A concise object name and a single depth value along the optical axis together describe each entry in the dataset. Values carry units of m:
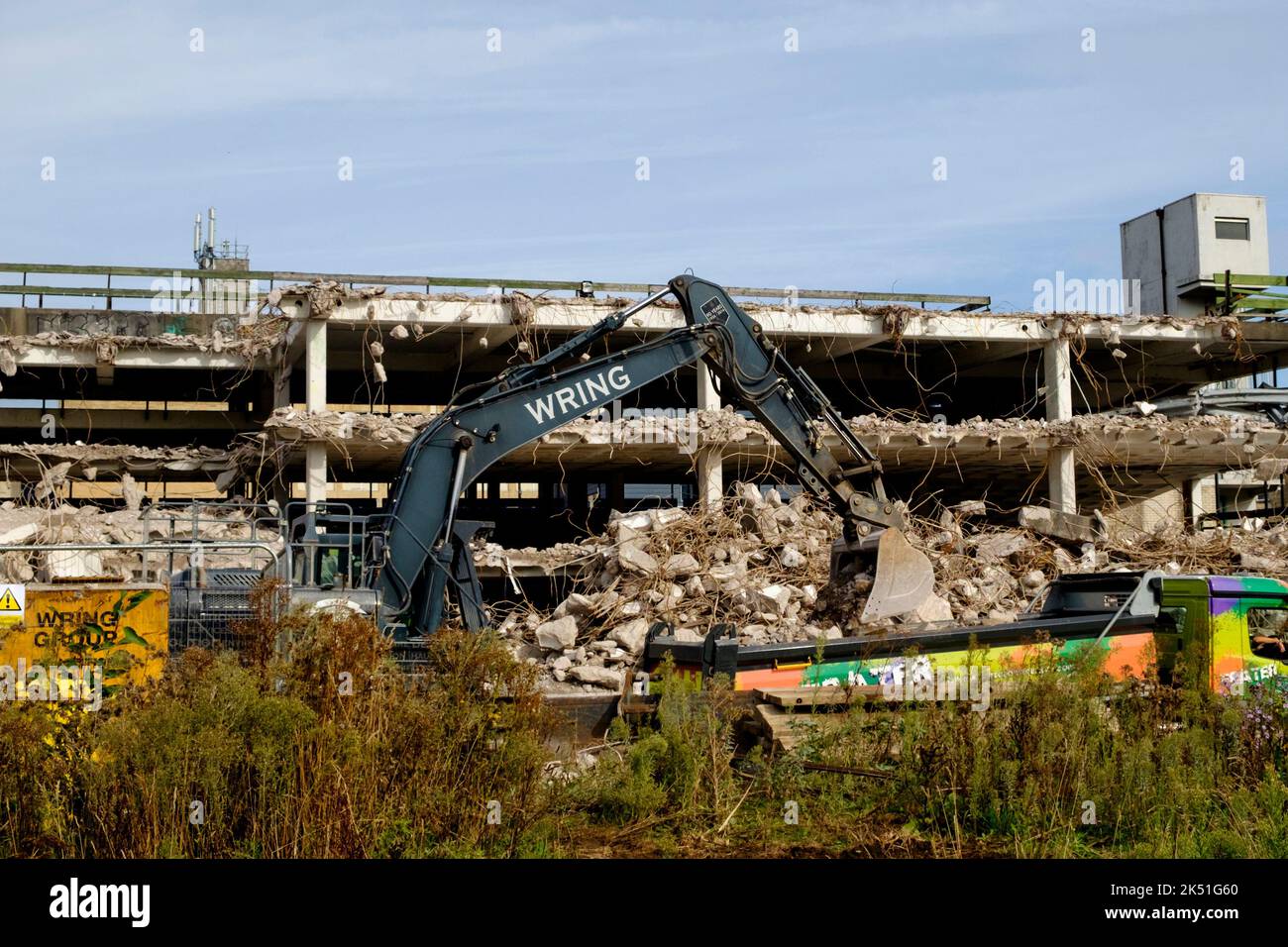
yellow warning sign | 9.41
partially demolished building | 24.53
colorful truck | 11.81
